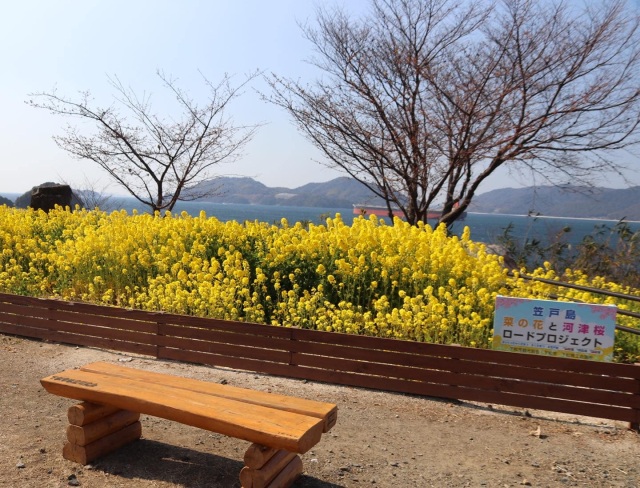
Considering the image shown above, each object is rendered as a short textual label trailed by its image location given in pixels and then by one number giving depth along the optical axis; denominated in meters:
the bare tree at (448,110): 10.02
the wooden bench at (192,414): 3.20
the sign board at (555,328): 5.11
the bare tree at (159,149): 14.19
